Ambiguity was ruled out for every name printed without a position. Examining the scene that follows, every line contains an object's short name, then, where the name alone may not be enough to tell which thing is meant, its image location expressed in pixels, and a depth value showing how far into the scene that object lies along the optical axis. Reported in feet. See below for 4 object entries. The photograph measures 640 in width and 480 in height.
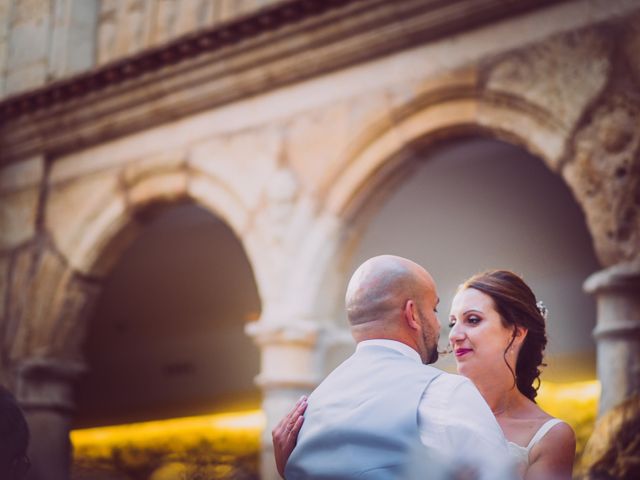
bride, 8.04
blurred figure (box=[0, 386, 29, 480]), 6.69
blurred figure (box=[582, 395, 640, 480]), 11.43
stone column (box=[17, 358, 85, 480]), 20.74
